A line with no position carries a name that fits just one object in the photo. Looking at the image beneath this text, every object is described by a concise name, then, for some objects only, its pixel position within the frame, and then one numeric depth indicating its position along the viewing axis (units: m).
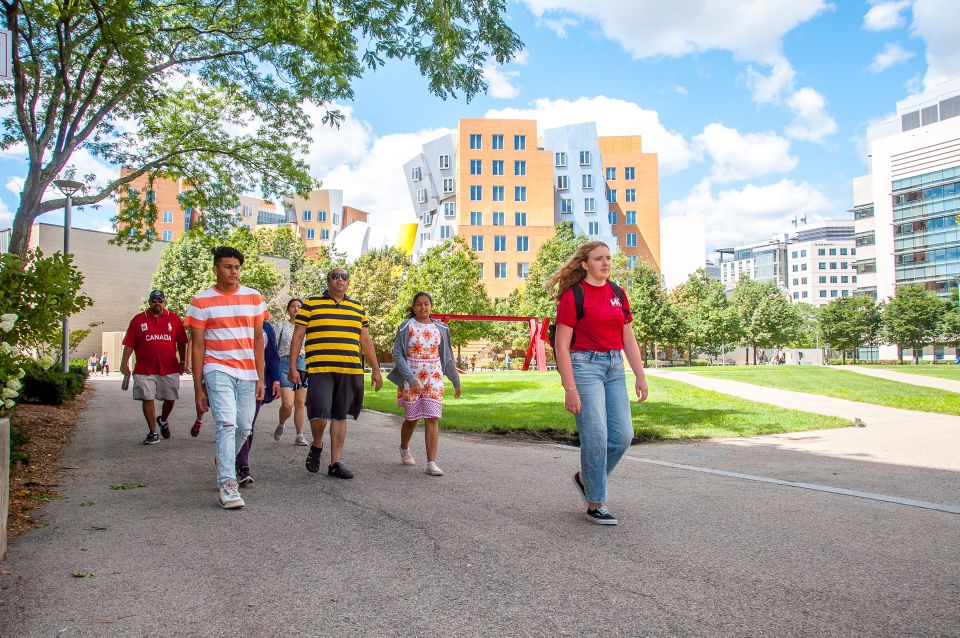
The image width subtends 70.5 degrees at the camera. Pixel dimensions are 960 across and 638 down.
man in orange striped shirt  5.36
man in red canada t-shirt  8.87
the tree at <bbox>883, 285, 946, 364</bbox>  70.69
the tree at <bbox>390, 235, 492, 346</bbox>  47.56
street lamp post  16.16
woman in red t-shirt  4.72
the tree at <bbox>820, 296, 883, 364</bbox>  73.56
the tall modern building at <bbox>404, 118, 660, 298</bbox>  72.75
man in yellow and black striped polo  6.34
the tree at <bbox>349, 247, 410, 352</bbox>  56.50
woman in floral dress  6.82
